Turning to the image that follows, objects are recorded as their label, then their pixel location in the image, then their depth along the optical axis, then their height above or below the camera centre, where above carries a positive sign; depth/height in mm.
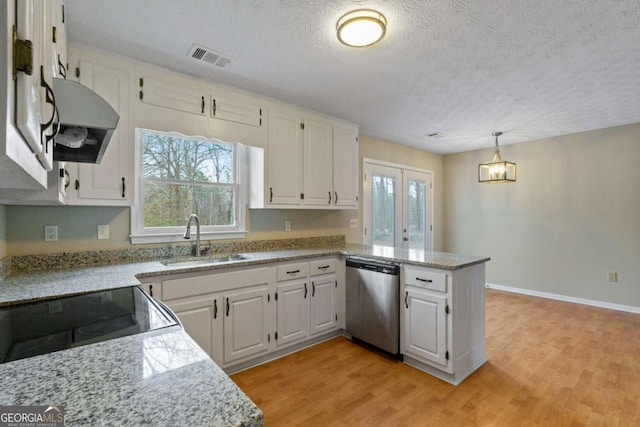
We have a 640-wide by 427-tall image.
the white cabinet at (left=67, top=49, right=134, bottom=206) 1975 +464
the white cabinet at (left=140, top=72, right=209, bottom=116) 2240 +948
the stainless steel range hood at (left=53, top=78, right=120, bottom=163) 953 +337
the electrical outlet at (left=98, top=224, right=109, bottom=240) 2257 -118
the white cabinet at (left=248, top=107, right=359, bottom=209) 2934 +541
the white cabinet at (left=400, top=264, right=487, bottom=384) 2256 -843
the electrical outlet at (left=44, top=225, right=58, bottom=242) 2064 -114
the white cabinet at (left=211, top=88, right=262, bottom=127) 2572 +965
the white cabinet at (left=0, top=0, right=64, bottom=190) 457 +230
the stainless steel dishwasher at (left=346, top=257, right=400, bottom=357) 2576 -804
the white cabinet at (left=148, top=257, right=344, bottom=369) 2123 -736
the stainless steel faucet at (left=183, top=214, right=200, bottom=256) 2517 -127
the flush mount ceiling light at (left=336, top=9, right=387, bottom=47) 1702 +1099
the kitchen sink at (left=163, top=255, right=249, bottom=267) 2244 -366
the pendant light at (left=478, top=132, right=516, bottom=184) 3865 +588
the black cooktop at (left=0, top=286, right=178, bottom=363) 960 -401
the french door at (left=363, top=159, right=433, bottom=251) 4371 +144
